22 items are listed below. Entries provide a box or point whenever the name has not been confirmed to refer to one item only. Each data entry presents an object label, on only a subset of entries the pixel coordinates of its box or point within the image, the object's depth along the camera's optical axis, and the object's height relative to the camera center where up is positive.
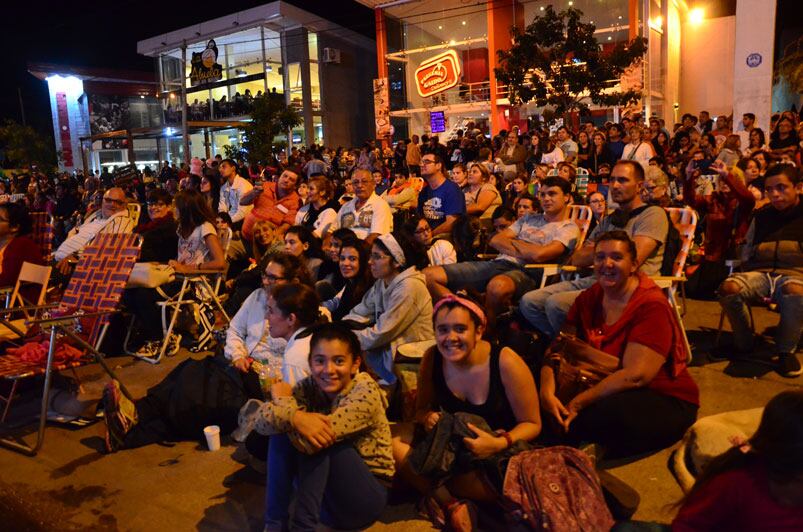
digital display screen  22.67 +1.67
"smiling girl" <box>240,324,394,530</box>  2.57 -1.16
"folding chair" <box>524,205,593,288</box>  5.63 -0.49
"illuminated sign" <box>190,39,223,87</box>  27.64 +4.85
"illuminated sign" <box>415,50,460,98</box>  20.03 +3.03
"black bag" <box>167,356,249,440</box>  3.84 -1.36
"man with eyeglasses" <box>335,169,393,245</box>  6.11 -0.41
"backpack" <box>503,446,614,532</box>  2.35 -1.26
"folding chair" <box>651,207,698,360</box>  4.28 -0.55
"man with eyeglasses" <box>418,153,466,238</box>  6.32 -0.30
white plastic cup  3.76 -1.56
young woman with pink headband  2.71 -1.05
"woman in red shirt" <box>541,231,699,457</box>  3.04 -1.07
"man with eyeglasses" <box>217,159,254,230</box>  8.18 -0.24
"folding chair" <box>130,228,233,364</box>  5.55 -1.16
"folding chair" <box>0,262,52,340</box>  5.29 -0.84
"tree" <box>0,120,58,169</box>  32.34 +1.80
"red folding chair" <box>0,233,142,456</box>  5.01 -0.85
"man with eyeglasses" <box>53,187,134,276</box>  6.69 -0.51
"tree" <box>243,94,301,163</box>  17.42 +1.23
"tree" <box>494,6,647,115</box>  13.38 +2.16
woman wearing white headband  3.74 -0.84
